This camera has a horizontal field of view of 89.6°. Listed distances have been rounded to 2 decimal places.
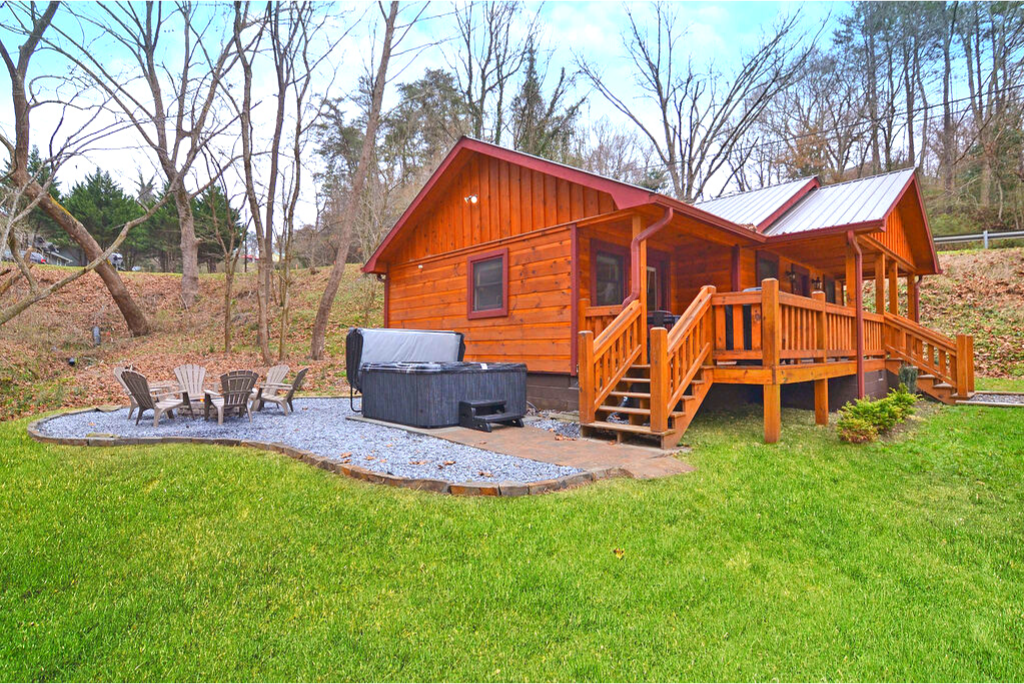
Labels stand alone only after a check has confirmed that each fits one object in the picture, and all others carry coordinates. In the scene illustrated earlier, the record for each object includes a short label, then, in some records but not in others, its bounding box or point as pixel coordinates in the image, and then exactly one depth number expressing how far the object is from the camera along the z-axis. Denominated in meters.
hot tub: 6.46
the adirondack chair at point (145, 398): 6.27
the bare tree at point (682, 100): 20.12
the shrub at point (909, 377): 9.07
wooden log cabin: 5.94
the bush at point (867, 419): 5.62
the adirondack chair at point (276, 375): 8.55
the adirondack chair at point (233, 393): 6.57
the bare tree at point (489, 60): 19.00
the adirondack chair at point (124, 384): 6.57
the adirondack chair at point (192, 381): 7.34
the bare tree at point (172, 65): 9.33
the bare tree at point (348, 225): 13.23
